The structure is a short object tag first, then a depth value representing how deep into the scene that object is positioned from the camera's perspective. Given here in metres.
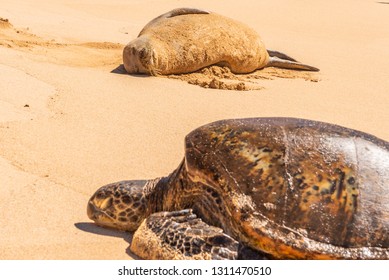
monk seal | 7.90
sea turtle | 2.83
